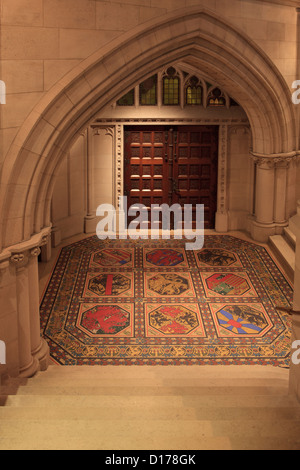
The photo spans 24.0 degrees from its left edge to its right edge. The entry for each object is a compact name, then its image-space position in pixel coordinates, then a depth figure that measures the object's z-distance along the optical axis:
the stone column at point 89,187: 10.09
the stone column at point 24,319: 5.97
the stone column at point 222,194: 10.38
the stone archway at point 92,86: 5.80
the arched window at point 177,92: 10.09
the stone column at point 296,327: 4.88
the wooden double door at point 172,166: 10.36
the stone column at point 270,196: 9.61
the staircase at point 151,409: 3.87
